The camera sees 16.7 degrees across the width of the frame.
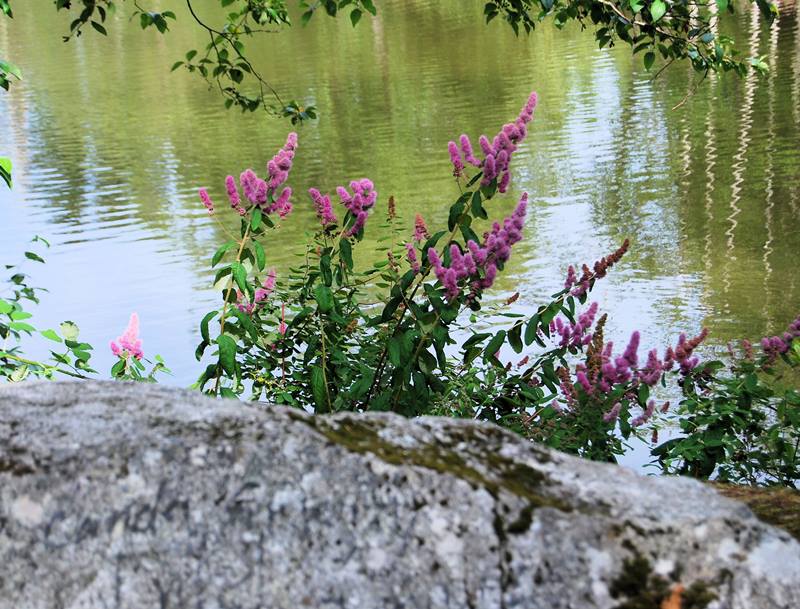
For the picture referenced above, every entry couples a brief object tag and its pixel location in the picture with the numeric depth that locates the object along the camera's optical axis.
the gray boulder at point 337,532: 2.12
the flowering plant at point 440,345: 3.96
